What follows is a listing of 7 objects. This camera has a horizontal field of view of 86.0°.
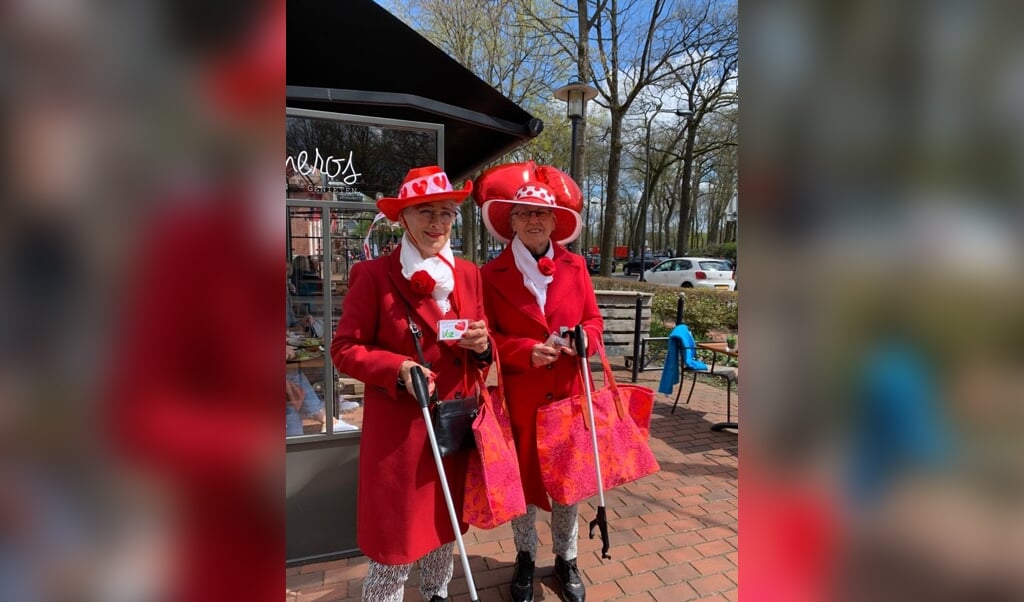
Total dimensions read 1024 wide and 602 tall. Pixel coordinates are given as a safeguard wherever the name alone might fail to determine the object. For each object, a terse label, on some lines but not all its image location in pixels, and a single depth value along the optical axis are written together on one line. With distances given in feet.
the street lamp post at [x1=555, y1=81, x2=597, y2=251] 25.98
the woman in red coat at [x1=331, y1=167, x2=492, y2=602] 6.61
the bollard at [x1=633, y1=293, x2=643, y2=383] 23.63
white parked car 66.49
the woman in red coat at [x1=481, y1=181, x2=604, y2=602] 8.03
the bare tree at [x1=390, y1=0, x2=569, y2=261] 49.29
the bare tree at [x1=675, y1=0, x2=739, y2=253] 46.62
